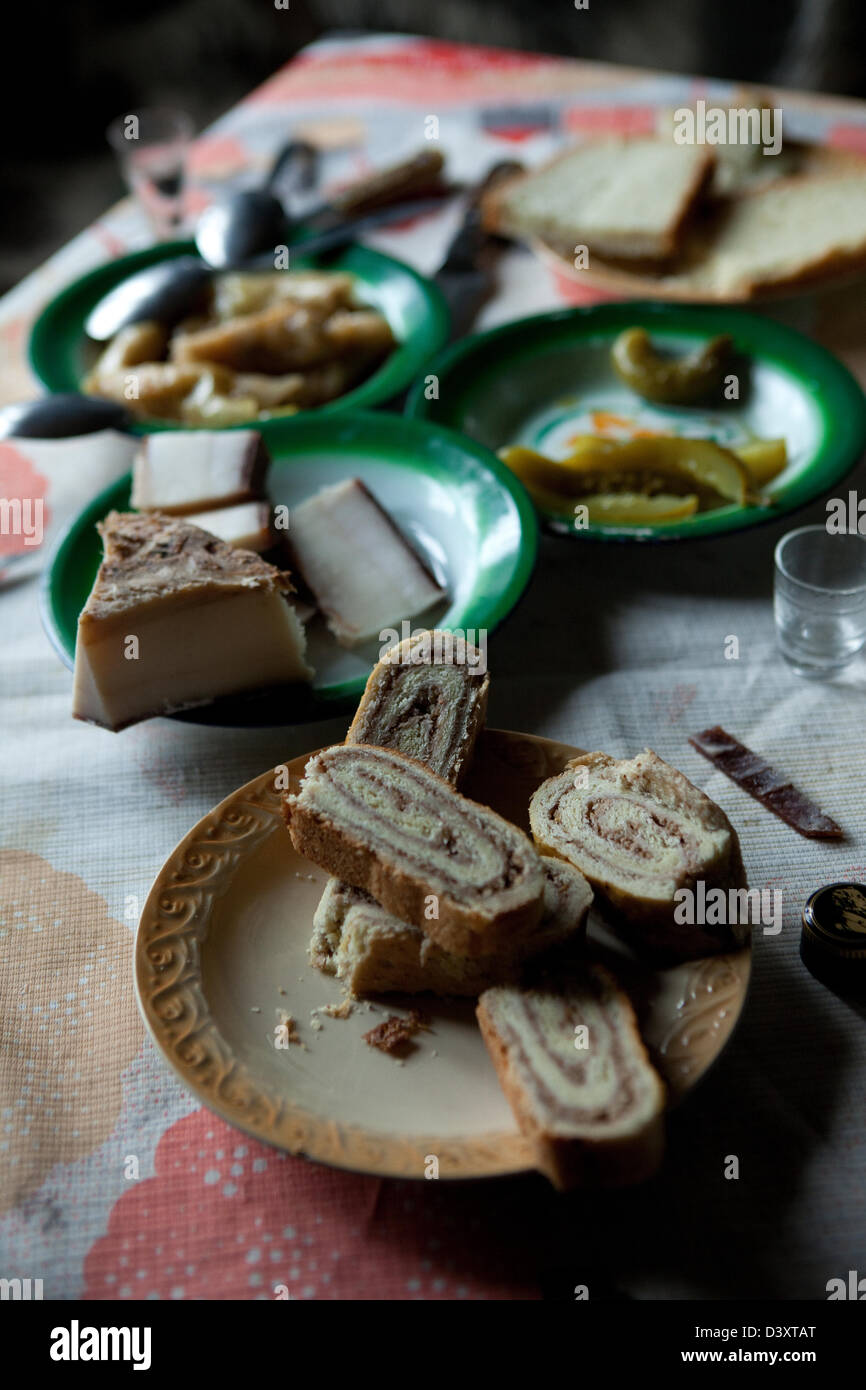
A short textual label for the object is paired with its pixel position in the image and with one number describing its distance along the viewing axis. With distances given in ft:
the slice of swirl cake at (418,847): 1.97
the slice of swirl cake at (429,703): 2.20
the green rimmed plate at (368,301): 2.86
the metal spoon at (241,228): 3.08
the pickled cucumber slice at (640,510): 2.56
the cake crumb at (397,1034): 2.00
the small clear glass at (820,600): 2.37
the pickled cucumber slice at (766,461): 2.62
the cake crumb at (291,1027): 2.02
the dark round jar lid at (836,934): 2.06
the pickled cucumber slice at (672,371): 2.80
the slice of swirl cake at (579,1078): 1.78
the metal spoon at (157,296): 3.00
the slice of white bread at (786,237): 2.94
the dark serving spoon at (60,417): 2.73
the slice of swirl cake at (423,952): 1.99
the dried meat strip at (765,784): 2.23
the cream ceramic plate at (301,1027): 1.89
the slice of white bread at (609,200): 3.07
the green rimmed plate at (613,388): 2.70
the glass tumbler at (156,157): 3.28
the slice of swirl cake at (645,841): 2.01
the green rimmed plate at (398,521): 2.36
